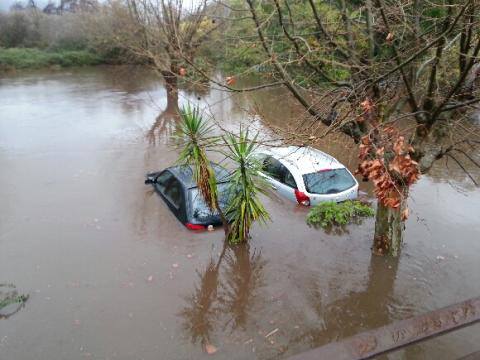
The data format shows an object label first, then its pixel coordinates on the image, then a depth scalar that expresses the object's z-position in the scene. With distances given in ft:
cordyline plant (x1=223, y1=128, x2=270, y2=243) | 28.81
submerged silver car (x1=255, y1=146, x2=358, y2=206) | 35.47
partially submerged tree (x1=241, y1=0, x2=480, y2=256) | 19.31
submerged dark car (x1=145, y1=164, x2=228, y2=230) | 32.14
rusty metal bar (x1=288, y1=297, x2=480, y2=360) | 9.28
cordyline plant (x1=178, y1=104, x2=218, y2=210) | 28.50
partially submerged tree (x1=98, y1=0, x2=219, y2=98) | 73.92
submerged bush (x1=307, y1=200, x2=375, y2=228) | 33.76
